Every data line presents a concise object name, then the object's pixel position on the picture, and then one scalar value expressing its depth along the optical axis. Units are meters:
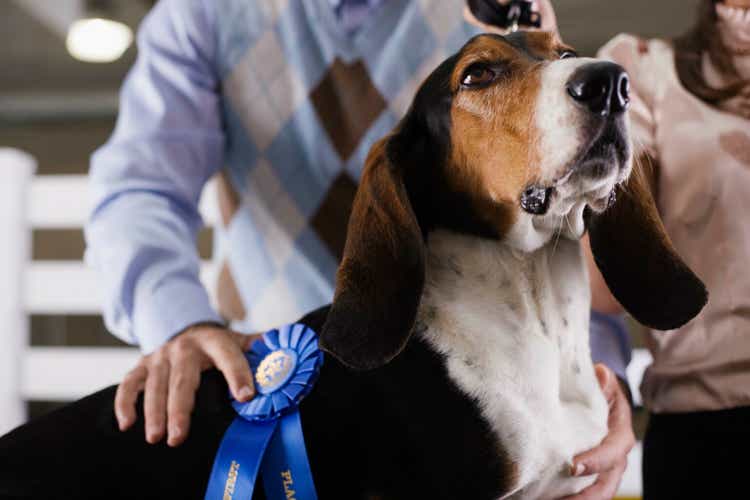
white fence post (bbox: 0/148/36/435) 2.97
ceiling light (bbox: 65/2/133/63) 4.78
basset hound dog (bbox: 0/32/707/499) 0.97
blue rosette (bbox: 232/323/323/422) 1.06
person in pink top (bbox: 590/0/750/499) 1.25
